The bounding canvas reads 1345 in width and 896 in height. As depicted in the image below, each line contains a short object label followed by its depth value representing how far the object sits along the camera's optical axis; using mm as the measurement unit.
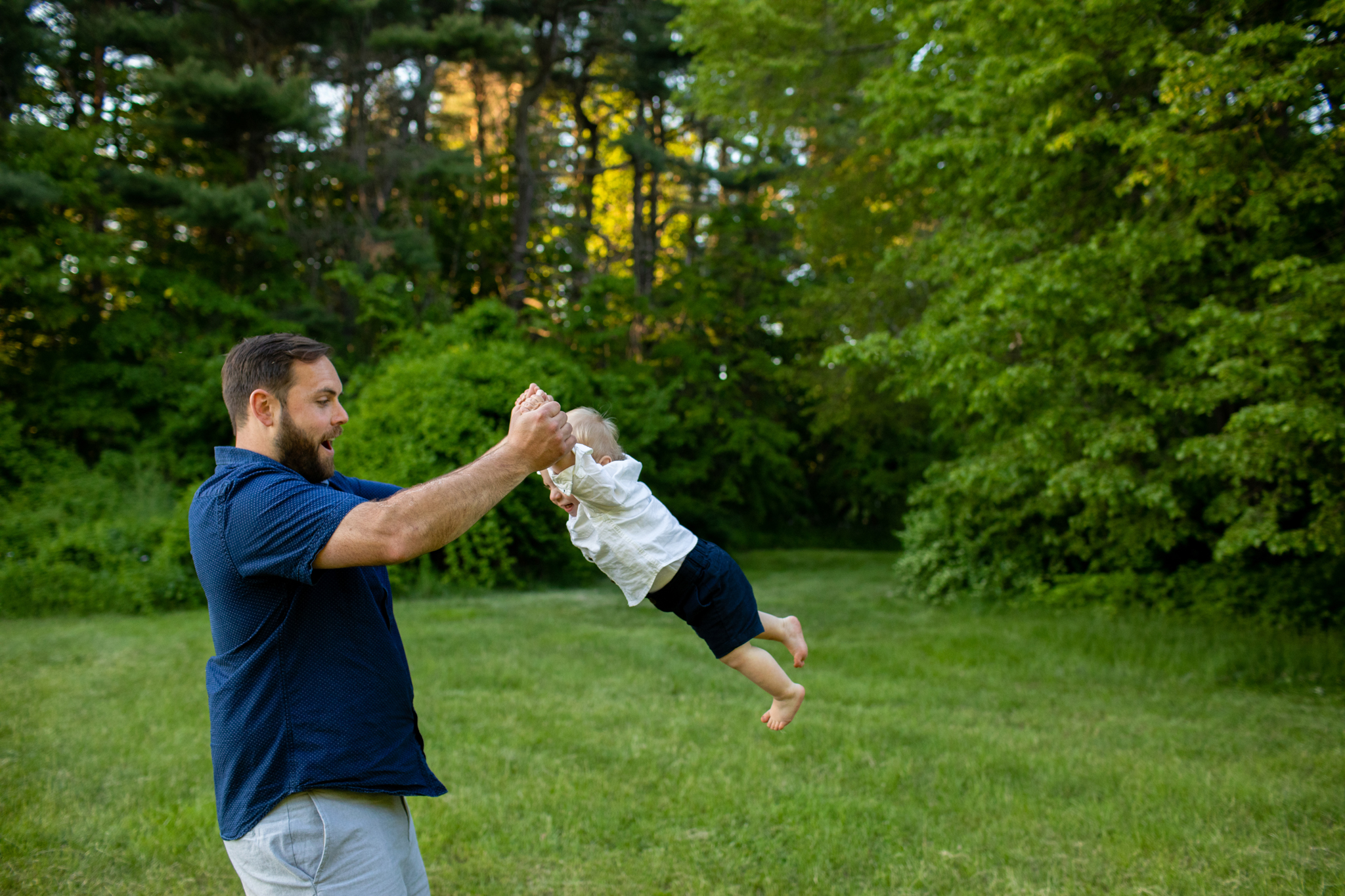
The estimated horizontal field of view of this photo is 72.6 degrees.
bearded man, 2002
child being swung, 3143
